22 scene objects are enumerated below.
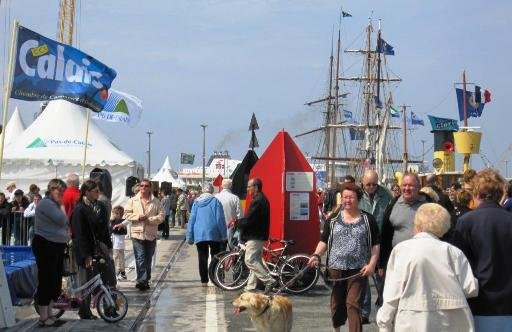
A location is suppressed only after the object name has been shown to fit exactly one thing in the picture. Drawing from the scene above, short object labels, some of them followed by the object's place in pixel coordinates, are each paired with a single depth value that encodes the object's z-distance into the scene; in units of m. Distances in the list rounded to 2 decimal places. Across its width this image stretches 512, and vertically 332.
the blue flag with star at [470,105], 44.97
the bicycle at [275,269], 12.06
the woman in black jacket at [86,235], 8.87
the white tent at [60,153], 26.83
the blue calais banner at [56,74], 11.48
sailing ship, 76.12
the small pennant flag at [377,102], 75.88
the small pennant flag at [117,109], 19.83
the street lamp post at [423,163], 89.62
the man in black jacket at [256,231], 11.40
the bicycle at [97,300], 8.86
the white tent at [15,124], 44.40
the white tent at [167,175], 47.25
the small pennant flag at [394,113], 76.94
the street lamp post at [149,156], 82.45
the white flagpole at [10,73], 10.11
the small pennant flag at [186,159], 86.32
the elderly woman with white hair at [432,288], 4.93
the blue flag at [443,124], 47.71
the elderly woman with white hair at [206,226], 12.96
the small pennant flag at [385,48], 75.88
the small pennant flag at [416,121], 83.38
